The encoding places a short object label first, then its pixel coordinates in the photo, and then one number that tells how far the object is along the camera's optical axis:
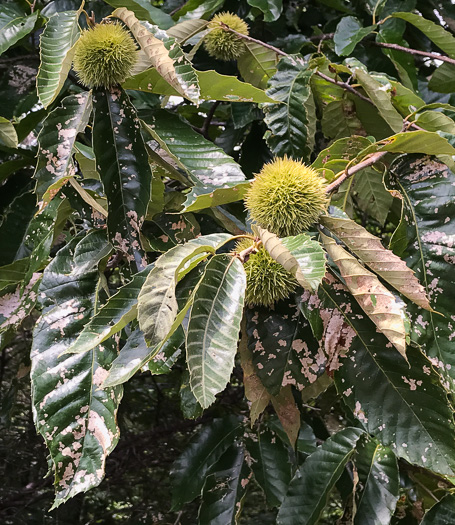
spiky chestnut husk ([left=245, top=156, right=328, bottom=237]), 0.67
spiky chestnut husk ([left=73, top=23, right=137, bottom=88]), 0.83
